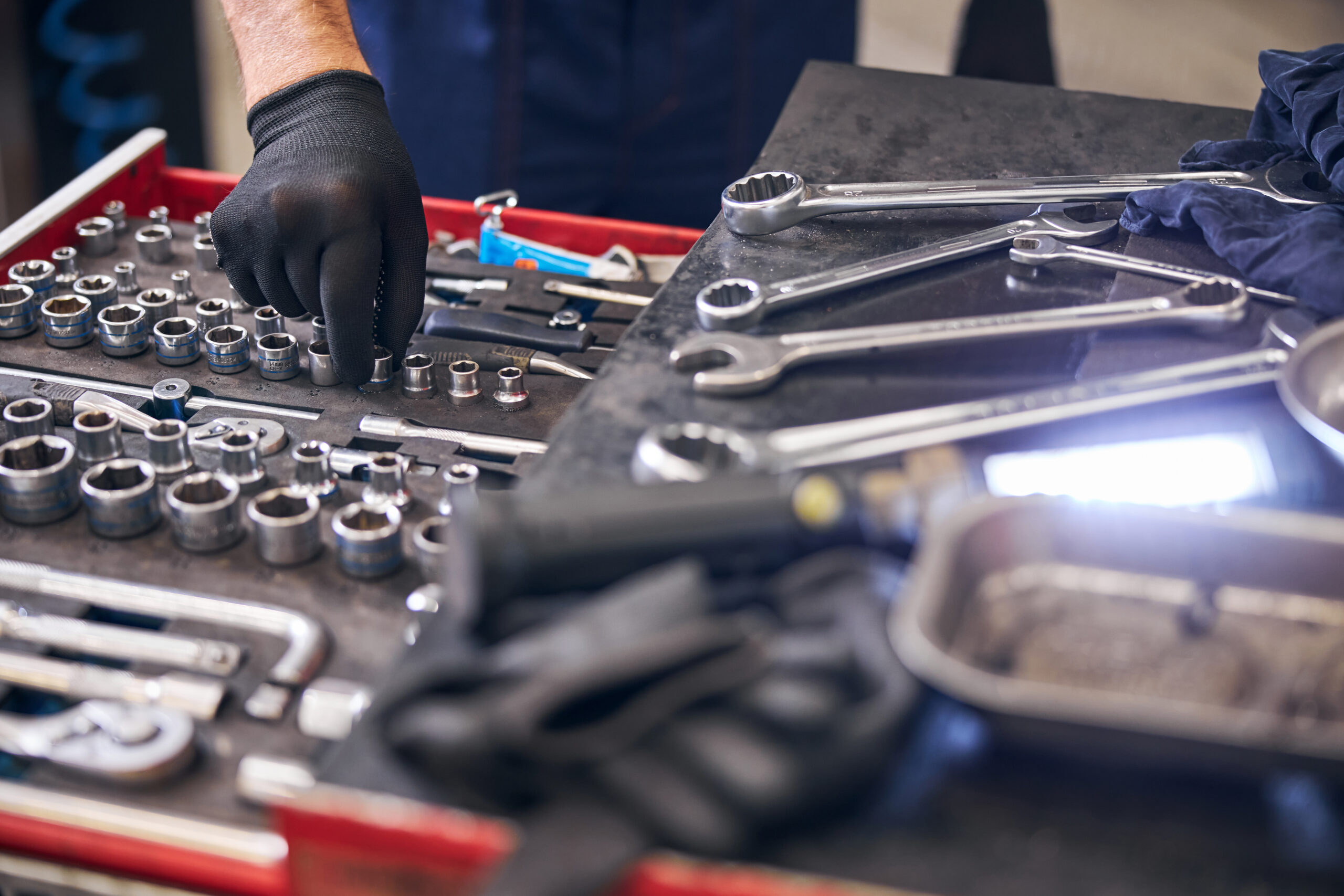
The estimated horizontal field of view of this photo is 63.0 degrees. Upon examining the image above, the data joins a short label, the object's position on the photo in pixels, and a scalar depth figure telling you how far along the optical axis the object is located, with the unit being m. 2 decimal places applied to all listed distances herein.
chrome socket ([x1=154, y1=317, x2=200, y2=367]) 1.13
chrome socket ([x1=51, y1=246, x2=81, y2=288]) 1.29
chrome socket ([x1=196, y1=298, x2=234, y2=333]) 1.17
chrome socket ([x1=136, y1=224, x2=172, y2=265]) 1.35
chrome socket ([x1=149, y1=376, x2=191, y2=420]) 1.08
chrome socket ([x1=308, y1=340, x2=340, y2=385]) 1.12
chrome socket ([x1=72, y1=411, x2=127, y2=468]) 0.94
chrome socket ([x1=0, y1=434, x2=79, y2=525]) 0.89
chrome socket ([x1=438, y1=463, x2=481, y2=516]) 0.92
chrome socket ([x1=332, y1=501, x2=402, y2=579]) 0.84
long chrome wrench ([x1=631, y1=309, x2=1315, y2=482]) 0.70
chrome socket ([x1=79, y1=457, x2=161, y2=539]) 0.88
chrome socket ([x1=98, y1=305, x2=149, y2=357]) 1.15
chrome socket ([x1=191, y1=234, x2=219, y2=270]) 1.35
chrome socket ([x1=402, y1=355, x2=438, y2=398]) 1.12
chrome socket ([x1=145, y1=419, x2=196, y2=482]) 0.94
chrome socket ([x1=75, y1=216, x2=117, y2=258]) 1.35
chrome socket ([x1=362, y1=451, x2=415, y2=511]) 0.92
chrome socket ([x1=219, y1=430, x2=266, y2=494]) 0.93
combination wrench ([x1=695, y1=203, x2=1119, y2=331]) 0.92
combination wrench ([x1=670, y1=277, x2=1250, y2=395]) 0.84
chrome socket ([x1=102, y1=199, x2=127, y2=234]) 1.40
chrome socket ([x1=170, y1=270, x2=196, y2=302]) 1.27
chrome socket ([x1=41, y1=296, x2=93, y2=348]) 1.15
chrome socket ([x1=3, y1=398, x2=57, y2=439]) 0.96
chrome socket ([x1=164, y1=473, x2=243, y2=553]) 0.86
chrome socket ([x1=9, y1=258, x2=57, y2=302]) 1.23
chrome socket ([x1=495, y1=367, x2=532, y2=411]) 1.11
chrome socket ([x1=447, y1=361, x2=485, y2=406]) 1.11
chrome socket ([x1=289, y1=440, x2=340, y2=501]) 0.93
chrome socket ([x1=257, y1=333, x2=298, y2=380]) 1.12
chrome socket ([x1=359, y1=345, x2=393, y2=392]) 1.13
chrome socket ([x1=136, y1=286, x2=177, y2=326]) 1.20
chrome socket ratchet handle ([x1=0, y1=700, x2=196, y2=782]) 0.68
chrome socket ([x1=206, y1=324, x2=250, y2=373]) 1.13
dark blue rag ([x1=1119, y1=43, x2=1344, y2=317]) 0.92
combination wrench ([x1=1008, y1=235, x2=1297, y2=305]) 0.99
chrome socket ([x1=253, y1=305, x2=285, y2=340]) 1.19
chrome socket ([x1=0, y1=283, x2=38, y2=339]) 1.18
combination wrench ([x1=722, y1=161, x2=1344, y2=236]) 1.11
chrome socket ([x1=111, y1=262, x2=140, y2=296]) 1.28
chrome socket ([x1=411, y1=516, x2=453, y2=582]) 0.85
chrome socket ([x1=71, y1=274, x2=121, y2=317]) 1.21
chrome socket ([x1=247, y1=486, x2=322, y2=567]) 0.85
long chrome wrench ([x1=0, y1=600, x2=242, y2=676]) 0.77
